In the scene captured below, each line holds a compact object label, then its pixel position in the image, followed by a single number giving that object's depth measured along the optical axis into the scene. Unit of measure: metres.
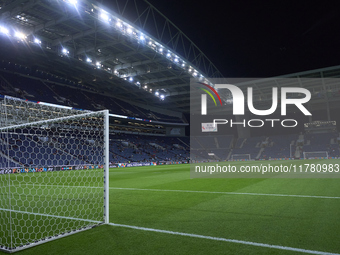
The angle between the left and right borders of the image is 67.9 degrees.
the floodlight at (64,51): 25.61
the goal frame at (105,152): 4.95
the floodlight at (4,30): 20.74
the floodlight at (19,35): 21.88
